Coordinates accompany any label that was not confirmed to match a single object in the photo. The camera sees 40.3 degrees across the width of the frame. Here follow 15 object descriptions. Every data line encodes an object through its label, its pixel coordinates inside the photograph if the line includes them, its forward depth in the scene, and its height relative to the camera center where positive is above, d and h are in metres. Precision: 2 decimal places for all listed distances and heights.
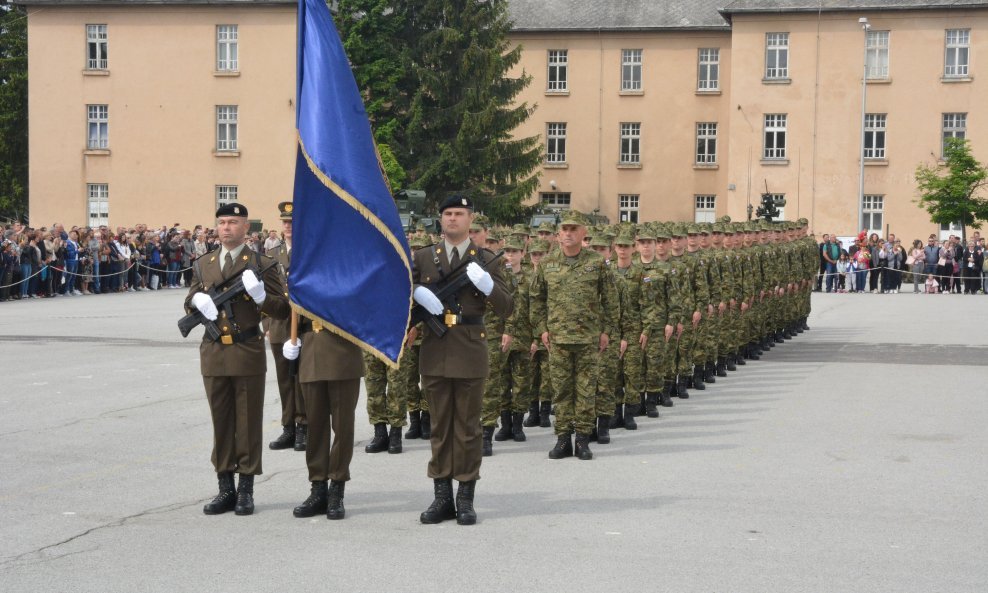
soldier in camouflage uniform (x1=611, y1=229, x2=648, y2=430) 13.16 -0.93
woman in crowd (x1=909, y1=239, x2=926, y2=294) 41.97 -0.62
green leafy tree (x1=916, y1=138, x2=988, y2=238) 47.78 +2.05
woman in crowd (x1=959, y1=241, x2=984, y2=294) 40.44 -0.58
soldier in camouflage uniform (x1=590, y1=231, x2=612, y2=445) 11.90 -1.31
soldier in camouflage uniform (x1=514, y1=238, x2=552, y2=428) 12.88 -1.32
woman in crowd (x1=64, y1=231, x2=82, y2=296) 33.16 -0.55
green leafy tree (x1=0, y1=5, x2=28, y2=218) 65.88 +5.53
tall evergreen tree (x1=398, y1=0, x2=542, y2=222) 52.16 +5.18
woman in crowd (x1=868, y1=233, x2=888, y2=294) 41.03 -0.46
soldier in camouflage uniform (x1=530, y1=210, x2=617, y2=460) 11.05 -0.69
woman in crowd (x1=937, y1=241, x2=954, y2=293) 41.16 -0.53
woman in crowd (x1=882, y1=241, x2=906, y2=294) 40.88 -0.67
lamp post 52.35 +5.89
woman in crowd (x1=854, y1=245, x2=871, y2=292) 41.22 -0.62
